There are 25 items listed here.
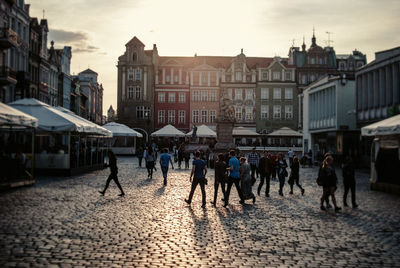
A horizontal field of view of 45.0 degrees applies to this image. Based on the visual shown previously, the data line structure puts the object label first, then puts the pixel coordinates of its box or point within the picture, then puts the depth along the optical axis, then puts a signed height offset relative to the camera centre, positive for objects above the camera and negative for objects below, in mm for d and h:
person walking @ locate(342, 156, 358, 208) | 15047 -920
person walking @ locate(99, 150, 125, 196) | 16781 -785
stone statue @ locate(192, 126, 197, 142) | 49144 +1325
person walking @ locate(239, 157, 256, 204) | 15352 -1130
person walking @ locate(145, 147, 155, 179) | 25250 -759
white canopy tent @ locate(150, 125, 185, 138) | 54188 +1560
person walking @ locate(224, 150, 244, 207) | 14969 -830
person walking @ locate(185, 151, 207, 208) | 14883 -833
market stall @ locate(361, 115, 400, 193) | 19625 -330
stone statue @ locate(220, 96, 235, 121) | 37562 +2757
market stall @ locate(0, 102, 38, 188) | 17108 -629
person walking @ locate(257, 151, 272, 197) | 18016 -902
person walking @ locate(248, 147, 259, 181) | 23406 -656
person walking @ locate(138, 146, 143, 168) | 36188 -718
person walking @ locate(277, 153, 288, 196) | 18506 -986
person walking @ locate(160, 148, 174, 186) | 21728 -742
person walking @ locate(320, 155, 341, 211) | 14216 -908
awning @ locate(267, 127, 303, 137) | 52131 +1511
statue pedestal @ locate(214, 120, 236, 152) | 37438 +1190
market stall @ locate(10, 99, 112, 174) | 24062 +652
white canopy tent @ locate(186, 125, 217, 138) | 51844 +1522
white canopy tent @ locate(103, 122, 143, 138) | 49219 +1608
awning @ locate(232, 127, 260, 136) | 52581 +1592
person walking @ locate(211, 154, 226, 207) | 15258 -816
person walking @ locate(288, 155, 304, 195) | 18438 -880
